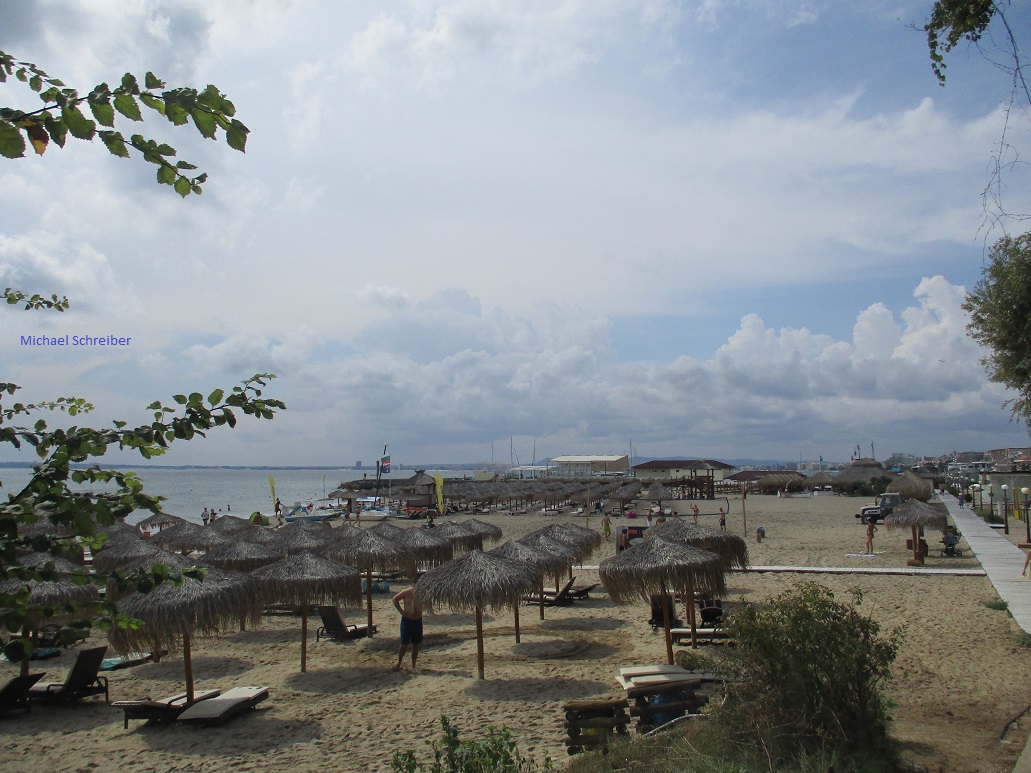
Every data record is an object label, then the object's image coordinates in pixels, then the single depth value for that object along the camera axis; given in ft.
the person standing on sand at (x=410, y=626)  34.91
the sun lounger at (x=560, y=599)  50.26
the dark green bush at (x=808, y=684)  17.79
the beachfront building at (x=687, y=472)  169.37
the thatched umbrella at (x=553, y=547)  42.71
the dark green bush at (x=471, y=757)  12.53
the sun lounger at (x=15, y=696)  30.60
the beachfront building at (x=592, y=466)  295.07
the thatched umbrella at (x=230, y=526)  71.61
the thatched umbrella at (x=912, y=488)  119.44
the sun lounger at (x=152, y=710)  28.27
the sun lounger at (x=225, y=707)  27.96
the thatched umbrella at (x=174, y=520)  73.70
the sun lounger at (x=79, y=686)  31.22
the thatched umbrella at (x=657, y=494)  120.16
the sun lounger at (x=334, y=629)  42.01
